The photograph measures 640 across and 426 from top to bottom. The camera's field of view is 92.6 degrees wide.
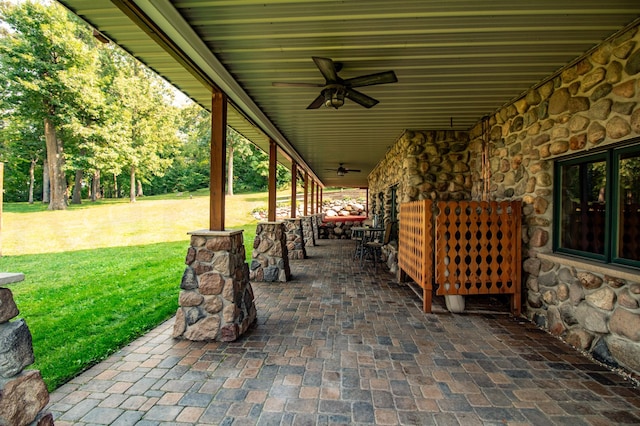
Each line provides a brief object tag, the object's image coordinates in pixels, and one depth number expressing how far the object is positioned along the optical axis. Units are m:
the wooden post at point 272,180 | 5.43
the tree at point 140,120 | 18.64
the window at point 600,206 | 2.47
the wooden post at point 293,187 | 7.73
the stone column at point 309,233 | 9.96
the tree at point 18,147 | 14.09
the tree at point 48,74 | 13.64
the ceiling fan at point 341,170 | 8.95
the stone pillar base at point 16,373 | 1.20
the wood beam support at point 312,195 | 11.68
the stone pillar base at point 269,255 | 5.27
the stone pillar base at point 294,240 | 7.54
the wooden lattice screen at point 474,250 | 3.57
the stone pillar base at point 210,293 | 2.93
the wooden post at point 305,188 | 10.19
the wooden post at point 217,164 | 3.21
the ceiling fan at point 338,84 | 2.56
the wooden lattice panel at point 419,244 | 3.72
